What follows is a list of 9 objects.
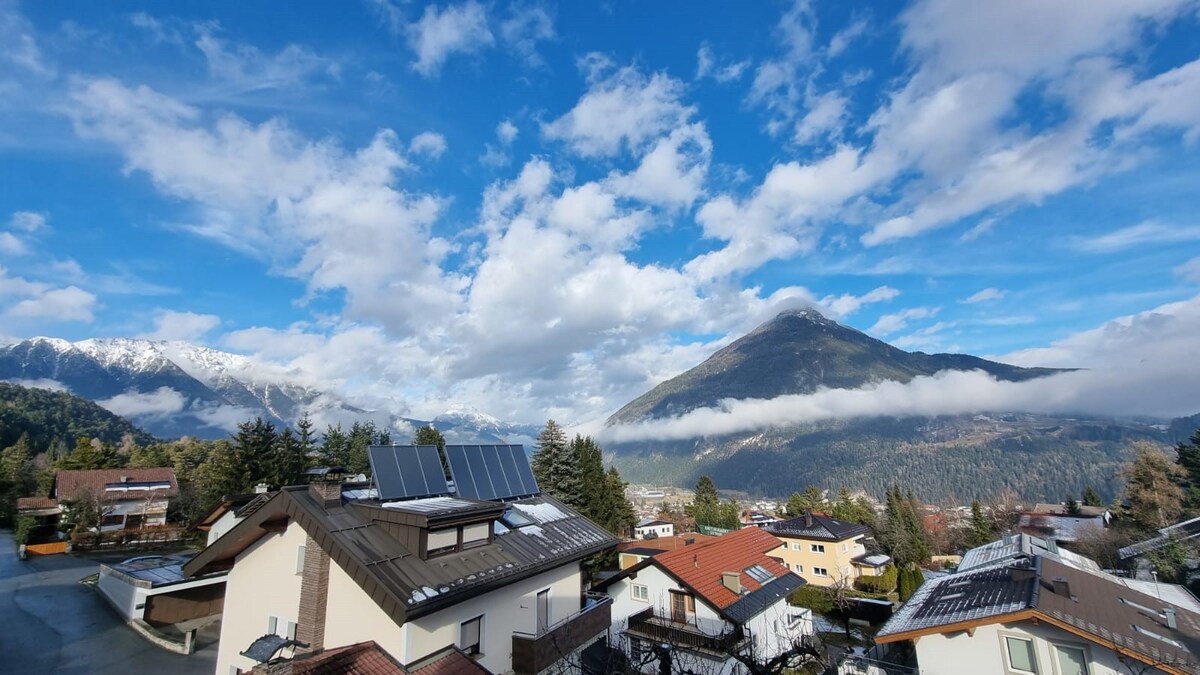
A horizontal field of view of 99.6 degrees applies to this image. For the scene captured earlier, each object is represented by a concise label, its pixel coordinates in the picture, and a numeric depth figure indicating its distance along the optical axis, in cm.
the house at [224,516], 3316
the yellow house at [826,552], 5475
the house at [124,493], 4850
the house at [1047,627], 1493
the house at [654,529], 7730
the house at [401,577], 1121
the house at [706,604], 2270
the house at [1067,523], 4881
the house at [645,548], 3543
